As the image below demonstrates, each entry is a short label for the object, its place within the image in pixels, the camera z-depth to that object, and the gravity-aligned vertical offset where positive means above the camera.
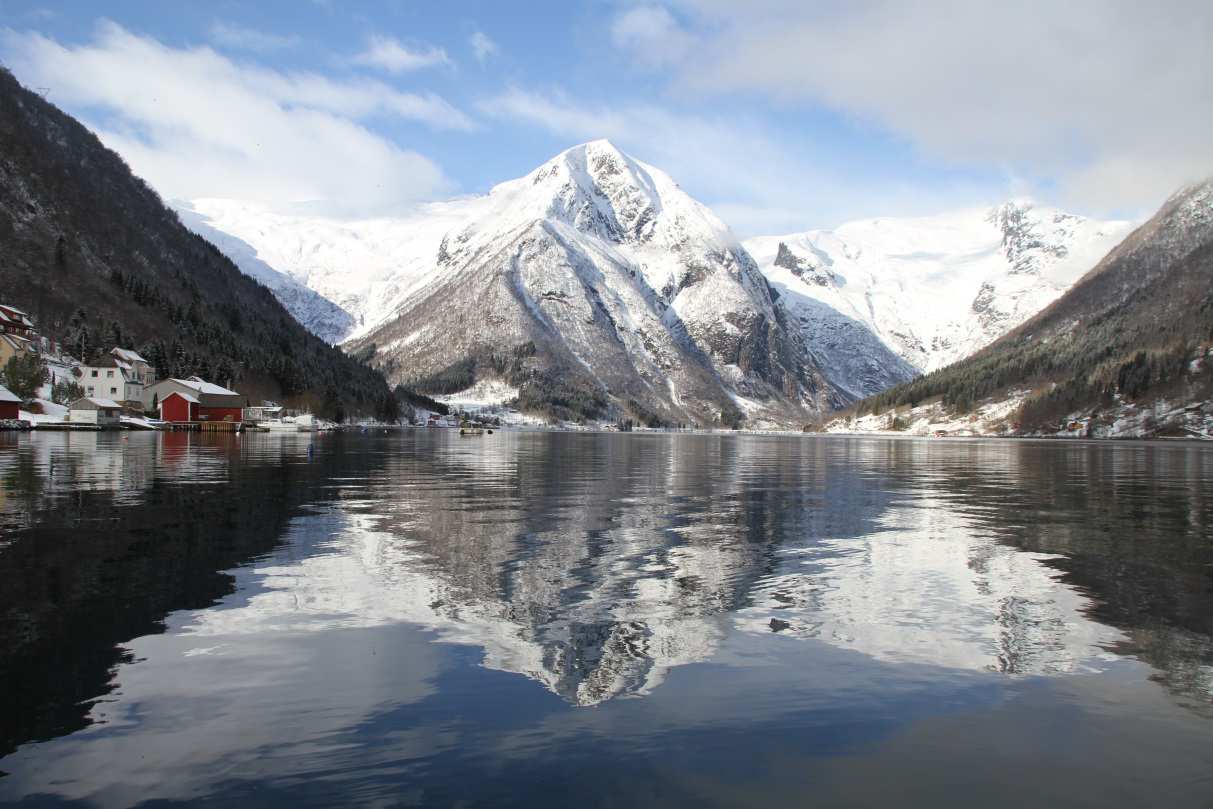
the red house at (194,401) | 160.00 +4.81
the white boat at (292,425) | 167.93 +0.33
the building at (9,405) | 117.93 +2.73
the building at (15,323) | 144.62 +18.27
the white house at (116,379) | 147.62 +8.34
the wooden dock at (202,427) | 154.12 -0.26
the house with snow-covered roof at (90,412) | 132.50 +2.00
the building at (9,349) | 138.12 +12.70
